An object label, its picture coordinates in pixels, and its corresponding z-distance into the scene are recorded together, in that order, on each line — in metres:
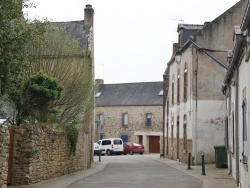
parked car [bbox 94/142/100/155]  49.31
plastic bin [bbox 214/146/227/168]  24.27
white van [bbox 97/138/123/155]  50.03
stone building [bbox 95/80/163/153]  60.19
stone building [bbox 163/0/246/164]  27.86
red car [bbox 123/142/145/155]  52.48
